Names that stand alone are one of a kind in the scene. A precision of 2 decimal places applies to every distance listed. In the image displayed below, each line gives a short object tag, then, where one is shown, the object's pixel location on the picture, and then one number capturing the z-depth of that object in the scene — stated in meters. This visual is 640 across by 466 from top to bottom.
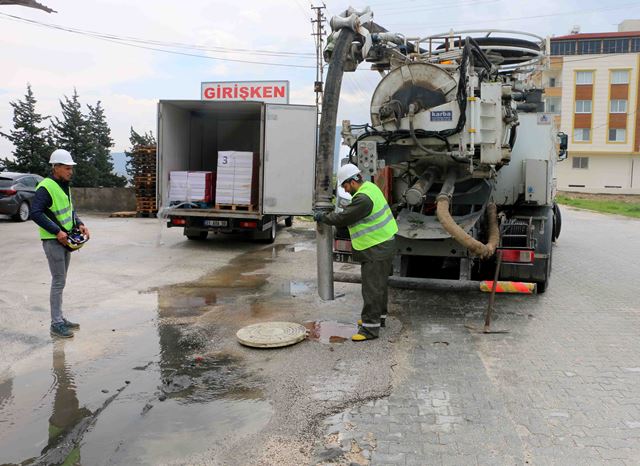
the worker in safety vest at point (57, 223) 5.92
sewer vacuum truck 6.64
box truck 12.34
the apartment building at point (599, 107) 51.09
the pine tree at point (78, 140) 32.72
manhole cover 5.70
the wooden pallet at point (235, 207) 12.73
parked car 17.14
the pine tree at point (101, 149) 34.97
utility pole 31.62
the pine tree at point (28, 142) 29.73
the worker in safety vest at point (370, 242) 5.96
